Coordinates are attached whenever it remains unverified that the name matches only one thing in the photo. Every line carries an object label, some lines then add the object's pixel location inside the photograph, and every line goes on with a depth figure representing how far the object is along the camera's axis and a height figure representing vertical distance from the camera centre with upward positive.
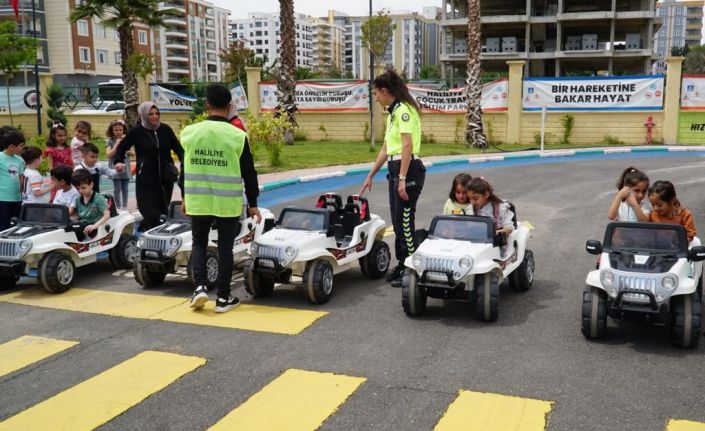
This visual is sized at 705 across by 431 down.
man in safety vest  6.09 -0.63
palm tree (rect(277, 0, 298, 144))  25.03 +1.60
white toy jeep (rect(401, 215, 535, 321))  5.79 -1.35
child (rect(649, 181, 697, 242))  6.01 -0.92
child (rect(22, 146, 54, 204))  8.08 -0.83
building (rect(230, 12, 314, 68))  187.62 +20.73
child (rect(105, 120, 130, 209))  9.88 -0.98
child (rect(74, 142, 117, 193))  9.05 -0.61
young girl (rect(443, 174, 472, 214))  6.85 -0.90
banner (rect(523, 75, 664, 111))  23.69 +0.38
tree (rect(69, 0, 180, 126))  25.66 +3.50
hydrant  23.73 -0.80
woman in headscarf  7.93 -0.56
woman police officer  6.88 -0.50
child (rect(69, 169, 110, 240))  7.71 -1.04
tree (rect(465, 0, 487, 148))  23.88 +0.60
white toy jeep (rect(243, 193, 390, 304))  6.45 -1.36
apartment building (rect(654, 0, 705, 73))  188.62 +22.36
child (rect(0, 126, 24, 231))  7.96 -0.71
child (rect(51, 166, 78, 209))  7.98 -0.87
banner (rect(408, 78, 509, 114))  24.98 +0.28
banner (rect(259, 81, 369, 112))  26.50 +0.47
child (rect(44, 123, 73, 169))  9.20 -0.51
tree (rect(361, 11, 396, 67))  33.38 +3.50
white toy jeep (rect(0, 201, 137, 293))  6.93 -1.40
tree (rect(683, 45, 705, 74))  118.00 +7.09
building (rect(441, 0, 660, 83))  63.03 +6.70
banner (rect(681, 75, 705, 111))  23.42 +0.33
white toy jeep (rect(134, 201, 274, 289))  6.98 -1.42
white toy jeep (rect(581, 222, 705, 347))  5.09 -1.33
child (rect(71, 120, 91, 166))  9.77 -0.39
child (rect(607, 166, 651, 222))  6.23 -0.87
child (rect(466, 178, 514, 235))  6.57 -0.94
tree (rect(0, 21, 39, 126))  30.13 +2.79
